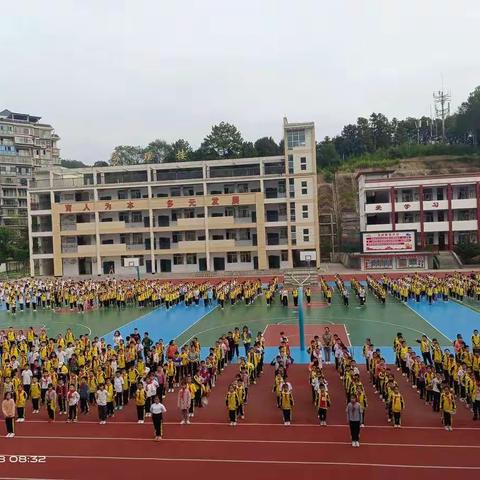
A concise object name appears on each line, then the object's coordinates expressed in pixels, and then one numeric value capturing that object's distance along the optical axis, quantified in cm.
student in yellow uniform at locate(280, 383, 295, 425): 1059
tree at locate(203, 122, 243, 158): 6612
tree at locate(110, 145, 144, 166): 8181
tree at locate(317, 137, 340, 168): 7438
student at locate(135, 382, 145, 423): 1104
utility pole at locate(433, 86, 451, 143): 7412
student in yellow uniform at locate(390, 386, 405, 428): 1017
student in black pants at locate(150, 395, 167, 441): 986
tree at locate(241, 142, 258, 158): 6525
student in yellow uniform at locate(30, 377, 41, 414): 1212
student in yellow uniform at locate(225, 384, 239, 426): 1058
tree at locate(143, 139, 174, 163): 7956
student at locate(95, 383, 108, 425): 1109
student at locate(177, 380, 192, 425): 1074
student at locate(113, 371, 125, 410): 1195
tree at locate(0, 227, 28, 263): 5272
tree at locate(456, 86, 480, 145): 6681
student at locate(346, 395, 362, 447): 926
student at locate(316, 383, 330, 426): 1046
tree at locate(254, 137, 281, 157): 7050
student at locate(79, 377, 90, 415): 1172
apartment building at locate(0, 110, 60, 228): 6638
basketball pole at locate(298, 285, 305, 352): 1719
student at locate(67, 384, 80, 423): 1122
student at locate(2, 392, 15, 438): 1034
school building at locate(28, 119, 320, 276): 4450
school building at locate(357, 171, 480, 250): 4331
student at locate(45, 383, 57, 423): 1136
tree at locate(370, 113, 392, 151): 7731
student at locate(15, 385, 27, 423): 1131
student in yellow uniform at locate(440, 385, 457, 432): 993
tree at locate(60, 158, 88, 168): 11446
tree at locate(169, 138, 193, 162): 5994
